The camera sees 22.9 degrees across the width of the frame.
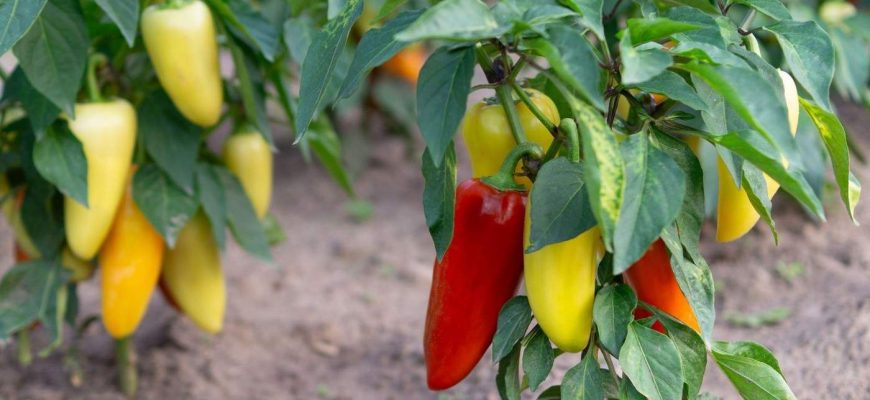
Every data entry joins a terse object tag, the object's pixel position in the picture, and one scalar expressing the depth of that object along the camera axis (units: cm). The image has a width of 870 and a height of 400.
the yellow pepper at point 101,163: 132
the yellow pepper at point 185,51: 131
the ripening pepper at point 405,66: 217
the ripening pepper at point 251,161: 145
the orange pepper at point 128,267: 140
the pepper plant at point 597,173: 106
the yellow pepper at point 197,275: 145
